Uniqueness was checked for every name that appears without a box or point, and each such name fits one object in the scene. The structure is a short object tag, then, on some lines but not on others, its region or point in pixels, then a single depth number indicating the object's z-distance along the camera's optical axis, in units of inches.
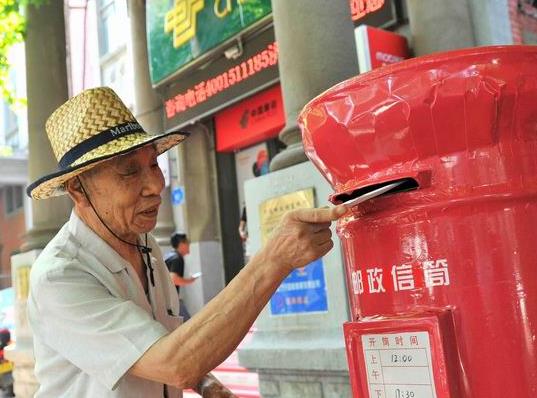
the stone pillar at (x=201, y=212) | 395.2
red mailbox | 42.4
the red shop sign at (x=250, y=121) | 345.4
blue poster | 133.6
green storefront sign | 318.0
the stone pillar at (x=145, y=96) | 416.5
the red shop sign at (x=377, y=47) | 212.1
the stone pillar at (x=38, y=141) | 240.8
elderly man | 58.1
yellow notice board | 134.4
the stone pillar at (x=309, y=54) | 138.3
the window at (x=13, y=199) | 919.9
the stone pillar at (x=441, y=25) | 224.1
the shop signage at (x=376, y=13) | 240.8
